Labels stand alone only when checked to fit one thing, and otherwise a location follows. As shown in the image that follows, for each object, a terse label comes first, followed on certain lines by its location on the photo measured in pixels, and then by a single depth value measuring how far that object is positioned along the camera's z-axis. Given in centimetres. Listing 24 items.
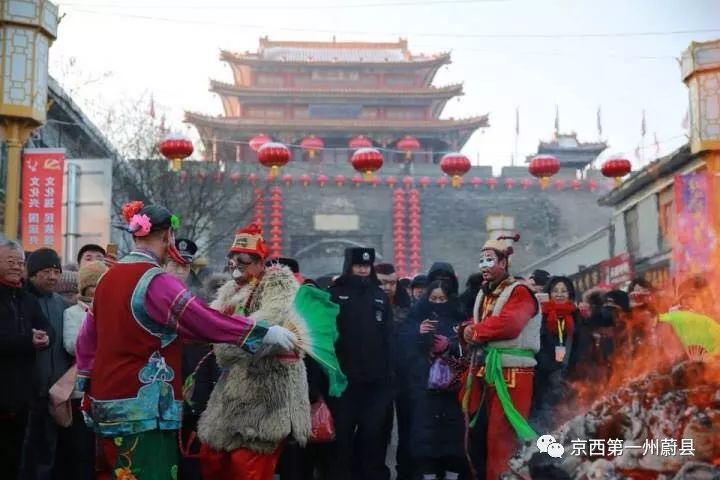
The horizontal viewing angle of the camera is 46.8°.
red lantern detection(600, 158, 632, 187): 1773
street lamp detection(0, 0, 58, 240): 1028
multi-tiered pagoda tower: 3316
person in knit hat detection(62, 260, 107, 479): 492
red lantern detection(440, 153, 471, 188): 2170
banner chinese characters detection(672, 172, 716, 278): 862
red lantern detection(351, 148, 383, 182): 1955
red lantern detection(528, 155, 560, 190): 2058
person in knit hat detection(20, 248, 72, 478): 475
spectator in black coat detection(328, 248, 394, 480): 556
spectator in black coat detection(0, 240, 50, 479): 413
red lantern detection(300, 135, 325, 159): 3151
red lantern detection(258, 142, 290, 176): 1852
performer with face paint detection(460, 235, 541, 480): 491
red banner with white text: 1191
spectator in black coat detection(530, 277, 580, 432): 554
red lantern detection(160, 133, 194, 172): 1620
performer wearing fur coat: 418
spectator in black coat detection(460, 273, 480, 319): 651
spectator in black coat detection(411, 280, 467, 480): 562
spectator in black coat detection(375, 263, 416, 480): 607
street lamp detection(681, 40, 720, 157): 834
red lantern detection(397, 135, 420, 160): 3259
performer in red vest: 358
